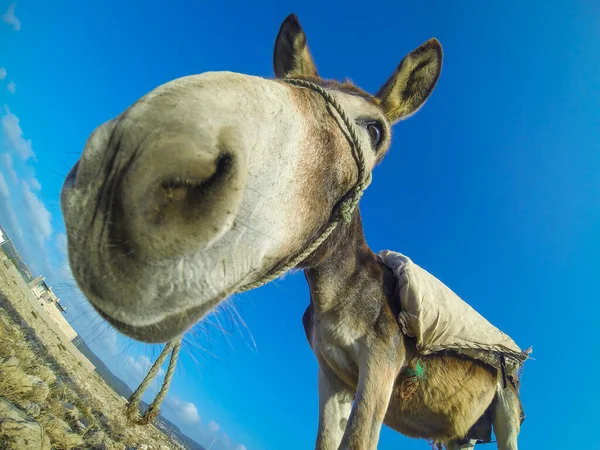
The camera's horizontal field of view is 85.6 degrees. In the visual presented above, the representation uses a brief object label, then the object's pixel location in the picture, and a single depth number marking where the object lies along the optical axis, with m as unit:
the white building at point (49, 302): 24.60
